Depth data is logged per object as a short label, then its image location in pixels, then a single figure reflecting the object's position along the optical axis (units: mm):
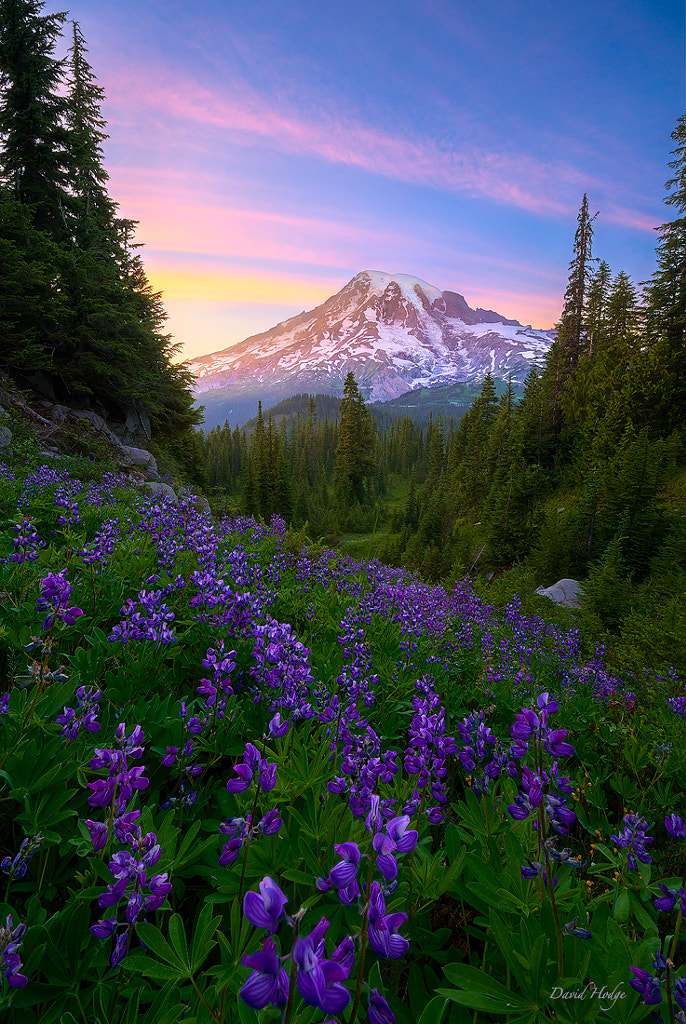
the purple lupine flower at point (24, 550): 3844
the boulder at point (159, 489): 11360
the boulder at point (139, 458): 17406
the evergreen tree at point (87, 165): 20469
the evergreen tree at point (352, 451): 71312
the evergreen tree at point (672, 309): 30188
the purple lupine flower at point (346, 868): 975
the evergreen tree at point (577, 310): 36938
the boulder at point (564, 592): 20694
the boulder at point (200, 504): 10440
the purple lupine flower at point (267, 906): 852
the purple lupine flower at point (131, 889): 1229
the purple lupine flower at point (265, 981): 766
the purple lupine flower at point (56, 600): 2283
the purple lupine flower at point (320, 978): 736
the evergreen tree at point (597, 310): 37750
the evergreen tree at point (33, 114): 18703
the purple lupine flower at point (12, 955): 1085
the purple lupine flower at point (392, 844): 1033
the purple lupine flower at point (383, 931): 979
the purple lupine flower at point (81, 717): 1853
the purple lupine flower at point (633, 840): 1929
